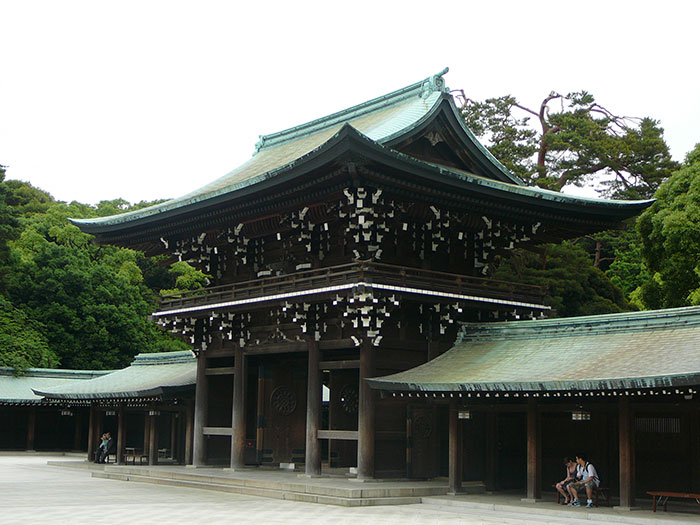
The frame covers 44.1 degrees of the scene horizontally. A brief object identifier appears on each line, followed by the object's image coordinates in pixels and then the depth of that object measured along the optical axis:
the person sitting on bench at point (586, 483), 21.16
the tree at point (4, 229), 58.84
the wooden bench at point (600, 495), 21.27
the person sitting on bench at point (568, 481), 21.79
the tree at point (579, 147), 53.75
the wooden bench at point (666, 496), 19.39
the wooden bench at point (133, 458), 36.59
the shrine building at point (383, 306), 23.86
